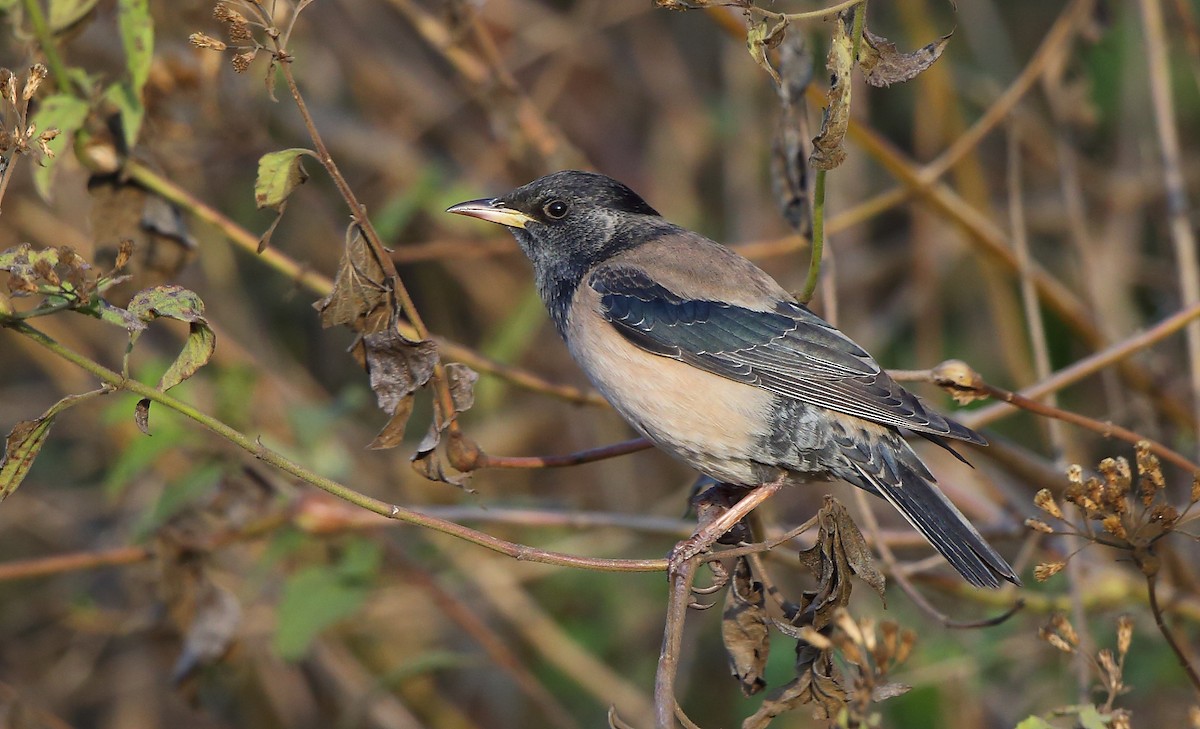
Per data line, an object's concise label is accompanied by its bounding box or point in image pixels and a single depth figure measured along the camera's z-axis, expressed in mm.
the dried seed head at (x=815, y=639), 4750
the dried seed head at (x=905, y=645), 5099
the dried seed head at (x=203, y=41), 5246
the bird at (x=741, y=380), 7328
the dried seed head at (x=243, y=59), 5219
